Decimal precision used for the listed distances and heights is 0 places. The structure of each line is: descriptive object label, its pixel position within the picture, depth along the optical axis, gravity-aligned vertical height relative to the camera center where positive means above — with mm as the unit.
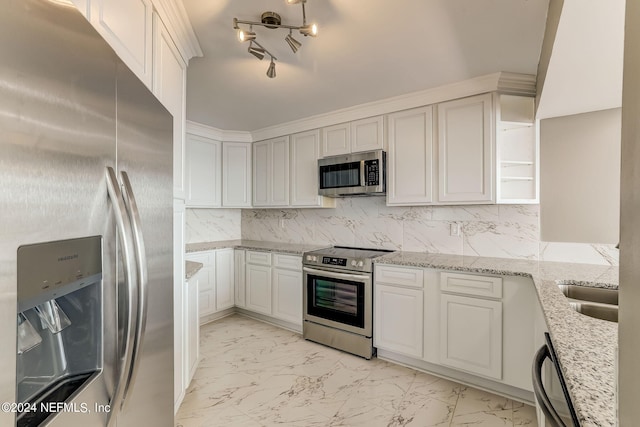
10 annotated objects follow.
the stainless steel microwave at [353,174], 2883 +395
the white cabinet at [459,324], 2070 -870
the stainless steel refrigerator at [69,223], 488 -22
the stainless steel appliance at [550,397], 765 -535
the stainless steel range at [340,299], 2711 -839
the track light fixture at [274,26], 1601 +1032
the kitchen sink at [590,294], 1671 -468
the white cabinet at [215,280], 3475 -828
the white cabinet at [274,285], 3293 -856
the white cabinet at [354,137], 2996 +810
